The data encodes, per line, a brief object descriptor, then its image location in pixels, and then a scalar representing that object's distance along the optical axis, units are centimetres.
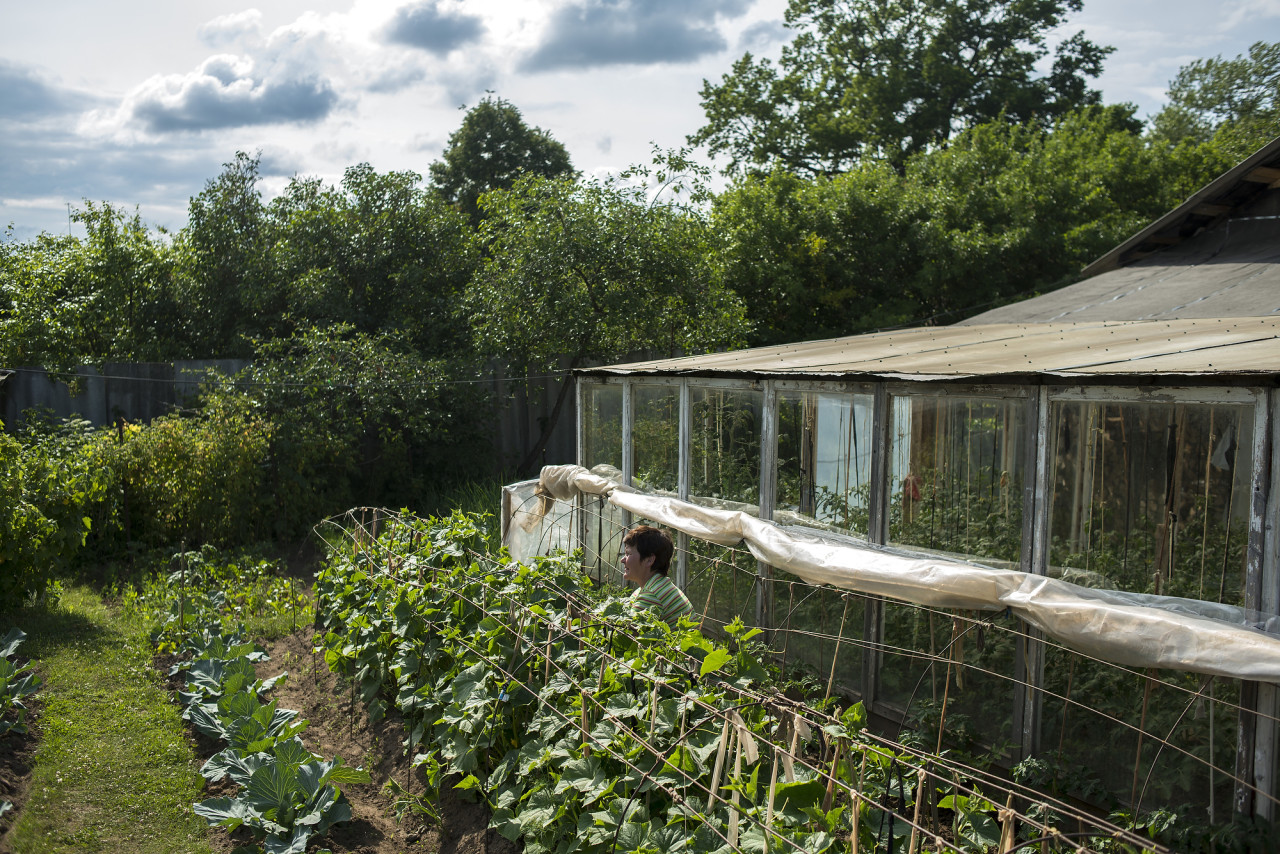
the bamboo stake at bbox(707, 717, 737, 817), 298
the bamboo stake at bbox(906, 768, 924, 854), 256
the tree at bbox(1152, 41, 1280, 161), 3388
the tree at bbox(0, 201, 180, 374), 1300
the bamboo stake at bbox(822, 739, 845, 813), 292
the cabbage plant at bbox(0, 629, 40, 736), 482
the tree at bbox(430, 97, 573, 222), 2300
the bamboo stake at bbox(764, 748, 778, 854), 266
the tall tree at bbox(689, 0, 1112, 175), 2292
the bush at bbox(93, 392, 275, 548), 915
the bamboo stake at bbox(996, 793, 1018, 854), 237
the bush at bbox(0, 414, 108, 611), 652
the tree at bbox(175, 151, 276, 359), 1339
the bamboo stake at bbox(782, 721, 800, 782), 286
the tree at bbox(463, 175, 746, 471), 1123
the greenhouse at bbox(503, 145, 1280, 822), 355
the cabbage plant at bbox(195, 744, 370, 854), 391
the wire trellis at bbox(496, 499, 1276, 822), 366
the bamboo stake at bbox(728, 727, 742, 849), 277
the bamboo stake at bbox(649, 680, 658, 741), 327
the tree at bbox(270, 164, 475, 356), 1265
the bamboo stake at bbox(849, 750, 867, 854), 253
